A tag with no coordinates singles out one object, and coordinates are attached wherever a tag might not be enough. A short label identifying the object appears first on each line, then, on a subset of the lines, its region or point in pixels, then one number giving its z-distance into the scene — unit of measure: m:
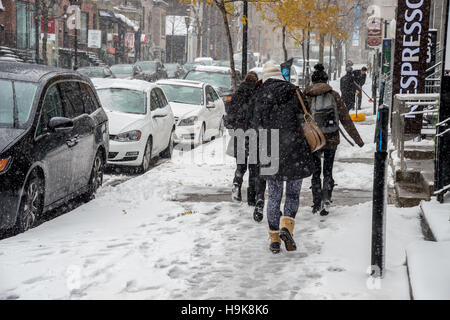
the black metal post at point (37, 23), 33.88
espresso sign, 14.01
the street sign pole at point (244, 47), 17.65
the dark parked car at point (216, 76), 22.42
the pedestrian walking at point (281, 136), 6.29
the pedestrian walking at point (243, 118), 8.39
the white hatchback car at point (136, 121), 11.84
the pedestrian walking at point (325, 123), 7.90
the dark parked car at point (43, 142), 6.83
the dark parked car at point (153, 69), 43.95
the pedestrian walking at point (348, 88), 20.52
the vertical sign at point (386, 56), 21.20
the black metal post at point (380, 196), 4.95
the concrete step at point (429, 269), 4.29
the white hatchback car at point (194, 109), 15.92
